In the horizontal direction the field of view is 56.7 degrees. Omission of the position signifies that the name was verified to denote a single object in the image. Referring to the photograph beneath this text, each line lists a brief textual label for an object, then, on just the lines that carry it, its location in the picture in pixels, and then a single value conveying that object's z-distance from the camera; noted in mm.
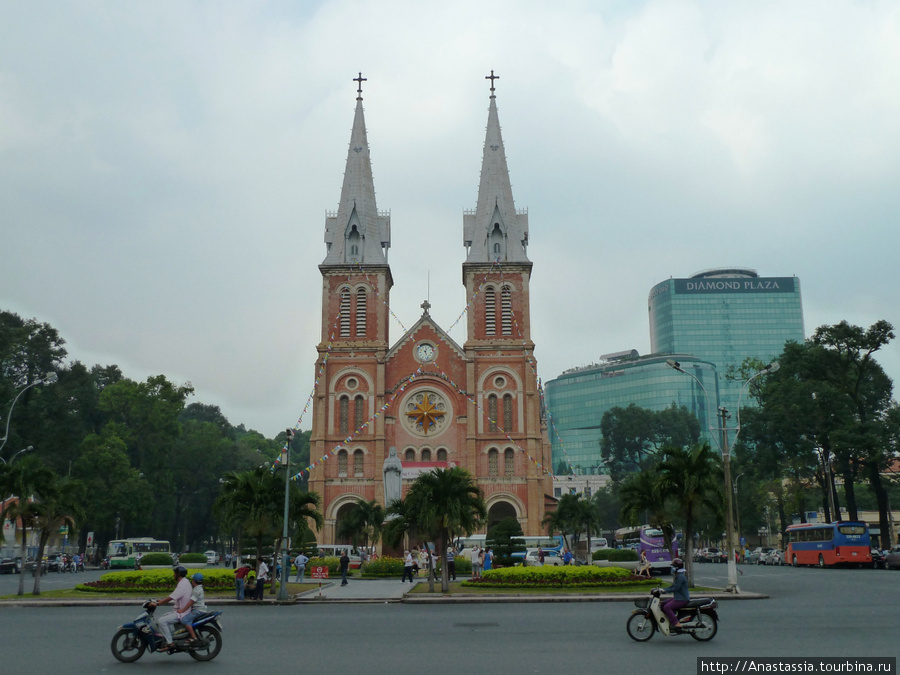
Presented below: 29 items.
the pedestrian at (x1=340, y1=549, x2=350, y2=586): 35844
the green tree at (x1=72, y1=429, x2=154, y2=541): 62625
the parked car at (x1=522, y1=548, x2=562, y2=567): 45062
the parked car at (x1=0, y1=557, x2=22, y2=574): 52488
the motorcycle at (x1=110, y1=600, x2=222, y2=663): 13430
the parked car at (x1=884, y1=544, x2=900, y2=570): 44406
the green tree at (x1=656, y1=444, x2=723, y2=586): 29766
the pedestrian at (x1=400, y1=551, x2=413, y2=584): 36738
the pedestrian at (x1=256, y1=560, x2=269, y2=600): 26719
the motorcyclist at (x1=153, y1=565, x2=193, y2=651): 13492
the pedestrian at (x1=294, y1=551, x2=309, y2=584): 36188
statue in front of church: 56375
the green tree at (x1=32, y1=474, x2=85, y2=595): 30547
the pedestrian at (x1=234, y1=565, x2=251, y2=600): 27078
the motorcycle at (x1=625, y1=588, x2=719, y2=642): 15055
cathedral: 62688
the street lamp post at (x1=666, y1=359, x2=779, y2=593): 27172
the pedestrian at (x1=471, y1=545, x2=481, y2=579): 37966
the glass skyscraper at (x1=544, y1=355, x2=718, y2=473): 151500
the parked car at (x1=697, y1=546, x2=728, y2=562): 67125
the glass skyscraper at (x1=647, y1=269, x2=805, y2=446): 168375
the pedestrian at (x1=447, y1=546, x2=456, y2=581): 36119
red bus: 46312
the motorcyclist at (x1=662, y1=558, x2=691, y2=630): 15203
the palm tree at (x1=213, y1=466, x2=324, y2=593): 30531
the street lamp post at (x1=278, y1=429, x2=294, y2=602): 27858
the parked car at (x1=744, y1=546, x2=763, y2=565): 65481
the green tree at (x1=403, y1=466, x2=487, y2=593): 30766
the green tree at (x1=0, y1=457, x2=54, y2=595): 30266
